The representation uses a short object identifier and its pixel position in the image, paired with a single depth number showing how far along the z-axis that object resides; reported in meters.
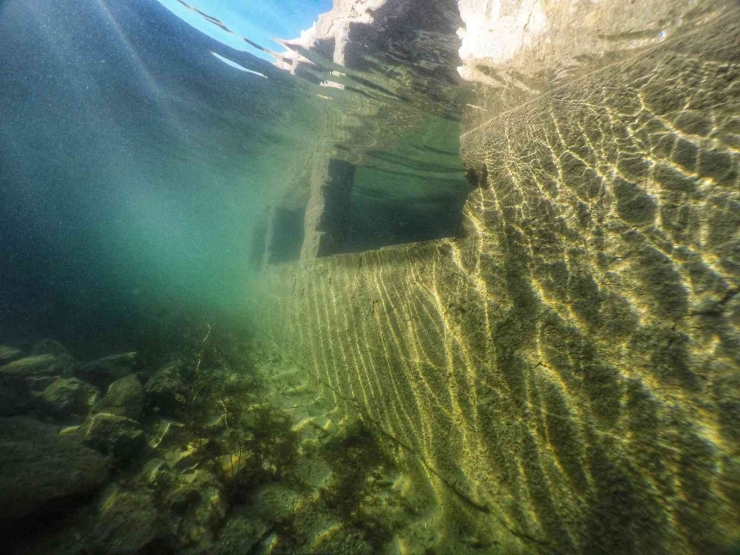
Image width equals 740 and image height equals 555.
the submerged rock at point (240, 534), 2.60
